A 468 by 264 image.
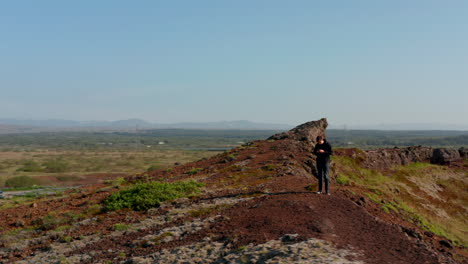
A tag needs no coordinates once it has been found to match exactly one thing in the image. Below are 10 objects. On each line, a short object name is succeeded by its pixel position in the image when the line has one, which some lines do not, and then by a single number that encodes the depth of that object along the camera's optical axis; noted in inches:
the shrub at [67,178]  2787.4
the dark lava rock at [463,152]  1750.2
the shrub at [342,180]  964.0
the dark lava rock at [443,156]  1637.6
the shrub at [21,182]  2493.8
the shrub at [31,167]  3449.8
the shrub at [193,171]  1085.5
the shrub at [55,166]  3528.5
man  661.9
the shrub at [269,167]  956.2
